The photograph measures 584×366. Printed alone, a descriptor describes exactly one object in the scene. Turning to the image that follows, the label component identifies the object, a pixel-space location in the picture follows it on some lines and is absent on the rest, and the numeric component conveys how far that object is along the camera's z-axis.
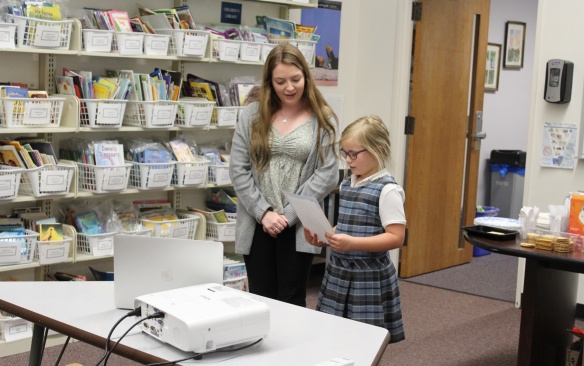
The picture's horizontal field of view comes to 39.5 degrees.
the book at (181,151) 4.22
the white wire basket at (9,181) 3.52
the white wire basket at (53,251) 3.68
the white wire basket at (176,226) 4.16
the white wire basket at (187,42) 4.14
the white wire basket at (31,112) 3.55
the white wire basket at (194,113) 4.21
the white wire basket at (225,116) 4.39
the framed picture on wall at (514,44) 7.65
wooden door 5.56
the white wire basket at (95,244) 3.87
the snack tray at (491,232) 3.07
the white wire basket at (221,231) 4.41
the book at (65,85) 3.81
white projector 1.82
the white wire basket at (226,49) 4.35
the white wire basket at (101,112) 3.82
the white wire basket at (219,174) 4.38
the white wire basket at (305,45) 4.71
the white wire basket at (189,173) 4.16
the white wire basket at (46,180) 3.65
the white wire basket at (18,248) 3.57
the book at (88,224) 3.93
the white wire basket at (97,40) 3.77
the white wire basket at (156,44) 4.01
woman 3.07
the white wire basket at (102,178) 3.83
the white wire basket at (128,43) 3.90
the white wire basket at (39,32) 3.55
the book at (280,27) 4.79
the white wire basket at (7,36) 3.48
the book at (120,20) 3.92
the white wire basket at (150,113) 4.01
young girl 2.78
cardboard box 3.01
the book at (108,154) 3.87
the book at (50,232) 3.72
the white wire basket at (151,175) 4.02
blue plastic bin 6.60
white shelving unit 3.74
